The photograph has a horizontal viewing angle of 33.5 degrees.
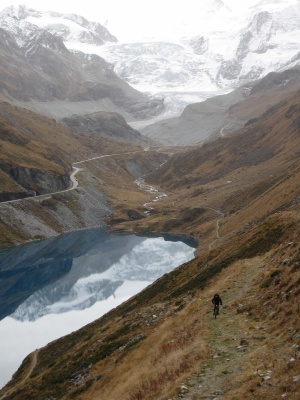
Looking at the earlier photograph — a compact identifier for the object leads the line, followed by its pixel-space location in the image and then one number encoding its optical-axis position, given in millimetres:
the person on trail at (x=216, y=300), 35281
